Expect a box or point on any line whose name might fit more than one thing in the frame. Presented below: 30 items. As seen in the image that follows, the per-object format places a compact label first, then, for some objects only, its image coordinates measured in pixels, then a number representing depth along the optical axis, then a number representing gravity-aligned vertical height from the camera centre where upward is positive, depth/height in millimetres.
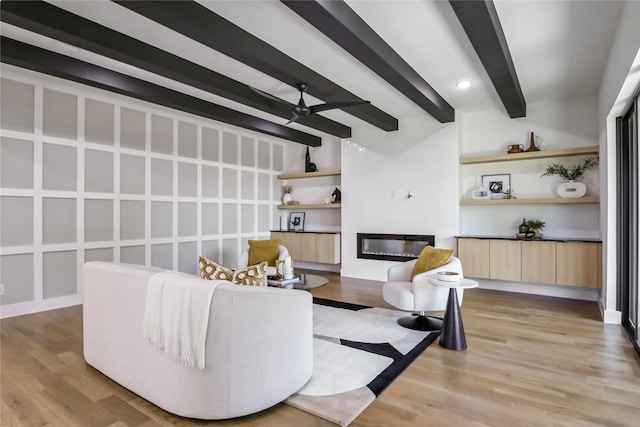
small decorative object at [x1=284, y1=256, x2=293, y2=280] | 3728 -604
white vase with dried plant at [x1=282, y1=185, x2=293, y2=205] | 7500 +424
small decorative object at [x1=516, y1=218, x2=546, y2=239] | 4877 -201
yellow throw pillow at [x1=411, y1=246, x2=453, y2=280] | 3555 -474
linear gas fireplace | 5706 -540
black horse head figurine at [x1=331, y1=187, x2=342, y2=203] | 6824 +368
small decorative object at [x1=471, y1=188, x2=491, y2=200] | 5320 +329
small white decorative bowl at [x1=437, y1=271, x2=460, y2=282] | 3121 -573
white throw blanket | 1828 -570
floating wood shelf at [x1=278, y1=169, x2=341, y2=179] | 6821 +832
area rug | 2131 -1169
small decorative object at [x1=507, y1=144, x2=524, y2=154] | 5062 +996
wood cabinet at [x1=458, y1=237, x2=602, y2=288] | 4316 -620
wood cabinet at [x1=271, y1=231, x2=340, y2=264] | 6570 -627
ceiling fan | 3854 +1246
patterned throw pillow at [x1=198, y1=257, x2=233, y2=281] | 2537 -435
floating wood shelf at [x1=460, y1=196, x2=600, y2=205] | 4480 +202
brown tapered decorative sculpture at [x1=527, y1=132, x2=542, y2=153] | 4969 +1060
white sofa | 1856 -827
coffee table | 3564 -752
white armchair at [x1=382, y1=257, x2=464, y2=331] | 3357 -819
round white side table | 2973 -968
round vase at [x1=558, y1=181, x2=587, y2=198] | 4613 +357
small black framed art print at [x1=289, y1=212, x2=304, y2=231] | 7469 -152
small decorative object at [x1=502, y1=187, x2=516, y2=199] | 5178 +324
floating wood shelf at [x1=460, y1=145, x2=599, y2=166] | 4547 +860
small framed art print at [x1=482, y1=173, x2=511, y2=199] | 5277 +493
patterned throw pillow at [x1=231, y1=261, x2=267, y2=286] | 2459 -451
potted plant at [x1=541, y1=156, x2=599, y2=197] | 4629 +573
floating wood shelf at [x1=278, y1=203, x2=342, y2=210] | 6702 +166
